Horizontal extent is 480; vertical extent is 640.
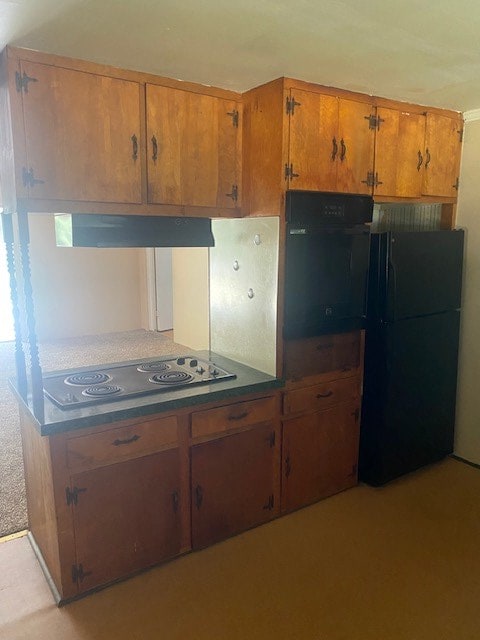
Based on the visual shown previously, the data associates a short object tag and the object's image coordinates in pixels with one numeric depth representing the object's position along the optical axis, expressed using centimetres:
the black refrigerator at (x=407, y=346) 279
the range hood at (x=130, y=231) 209
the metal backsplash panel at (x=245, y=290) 249
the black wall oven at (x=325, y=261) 242
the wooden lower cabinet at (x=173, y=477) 199
